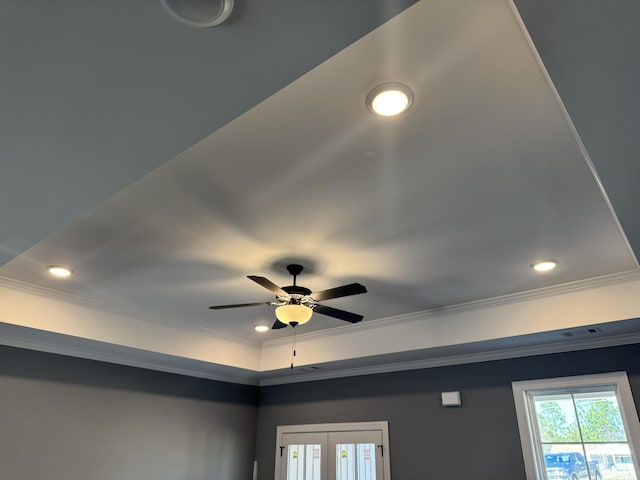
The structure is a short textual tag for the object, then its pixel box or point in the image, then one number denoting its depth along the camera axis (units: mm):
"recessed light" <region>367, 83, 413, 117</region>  1721
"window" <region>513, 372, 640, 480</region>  3760
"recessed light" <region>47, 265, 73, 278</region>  3345
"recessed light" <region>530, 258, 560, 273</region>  3246
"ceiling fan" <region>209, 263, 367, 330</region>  3036
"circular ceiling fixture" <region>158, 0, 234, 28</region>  1098
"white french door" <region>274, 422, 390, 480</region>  4910
